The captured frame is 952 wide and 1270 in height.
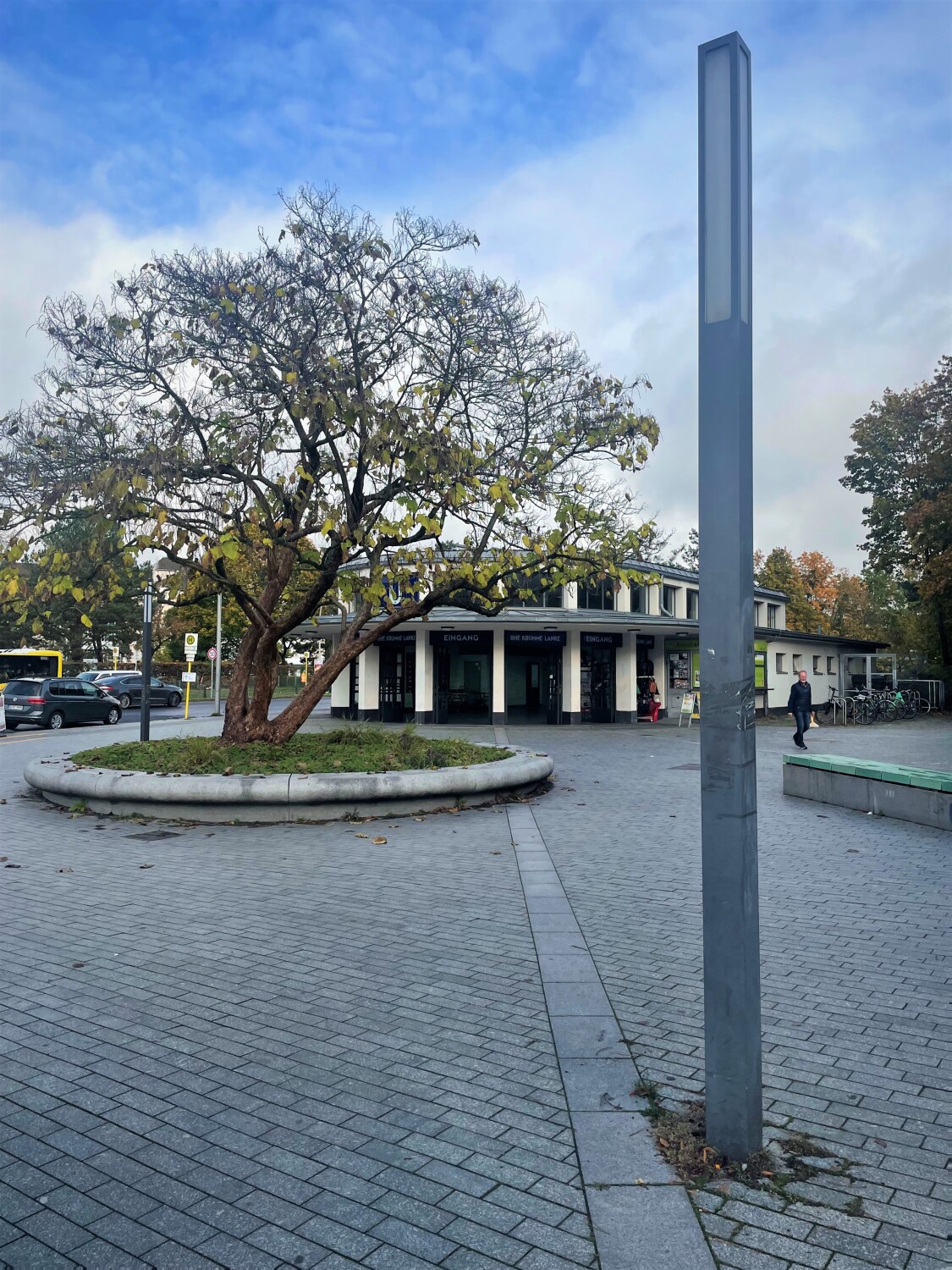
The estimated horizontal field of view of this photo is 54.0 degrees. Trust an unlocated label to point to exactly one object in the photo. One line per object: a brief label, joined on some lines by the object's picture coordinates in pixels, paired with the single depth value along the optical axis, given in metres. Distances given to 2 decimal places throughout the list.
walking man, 21.20
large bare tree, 10.88
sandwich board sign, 29.75
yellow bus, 40.62
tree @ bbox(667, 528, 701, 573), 83.26
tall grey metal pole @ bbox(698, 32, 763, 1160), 3.16
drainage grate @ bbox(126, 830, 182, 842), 9.63
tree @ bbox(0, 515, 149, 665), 10.70
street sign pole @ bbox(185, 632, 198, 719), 27.14
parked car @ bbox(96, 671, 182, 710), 41.41
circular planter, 10.57
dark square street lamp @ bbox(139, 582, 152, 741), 16.09
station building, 30.06
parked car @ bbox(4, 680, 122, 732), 30.25
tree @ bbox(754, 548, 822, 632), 69.19
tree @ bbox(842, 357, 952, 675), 39.91
